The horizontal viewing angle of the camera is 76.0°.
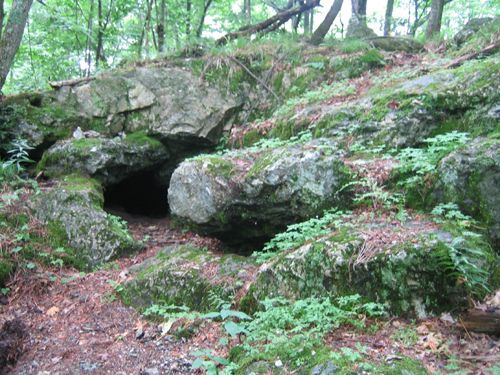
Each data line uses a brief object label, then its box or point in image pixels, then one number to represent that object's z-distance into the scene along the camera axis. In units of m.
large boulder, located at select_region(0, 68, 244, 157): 6.87
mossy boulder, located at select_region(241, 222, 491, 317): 2.74
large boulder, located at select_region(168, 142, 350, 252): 4.38
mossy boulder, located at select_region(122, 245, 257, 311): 3.86
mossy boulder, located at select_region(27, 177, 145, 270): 5.09
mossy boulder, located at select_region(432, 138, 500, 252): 3.32
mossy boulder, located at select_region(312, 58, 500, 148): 4.55
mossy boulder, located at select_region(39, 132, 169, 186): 6.41
